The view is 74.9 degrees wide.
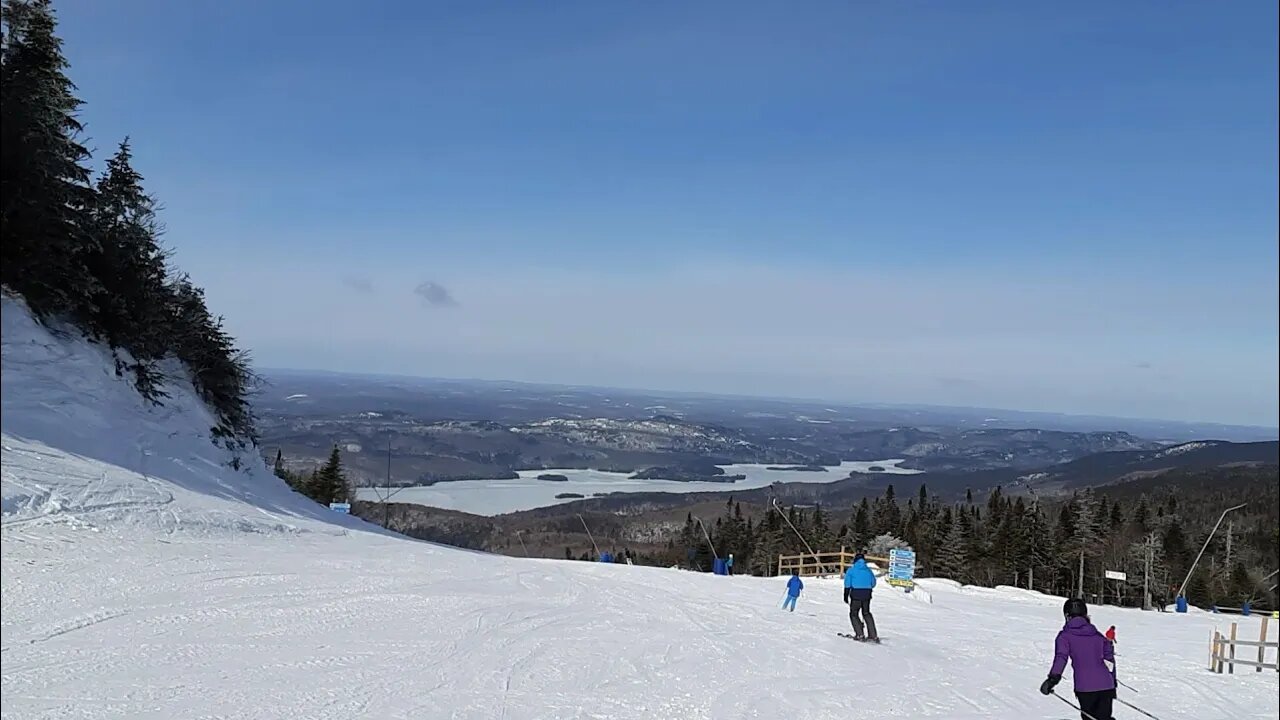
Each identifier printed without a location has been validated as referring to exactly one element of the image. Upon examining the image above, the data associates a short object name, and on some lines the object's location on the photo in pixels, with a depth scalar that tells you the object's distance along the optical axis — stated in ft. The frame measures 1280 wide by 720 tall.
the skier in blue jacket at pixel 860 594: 46.29
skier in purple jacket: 27.86
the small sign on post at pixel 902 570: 85.05
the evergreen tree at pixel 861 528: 247.66
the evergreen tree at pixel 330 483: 172.04
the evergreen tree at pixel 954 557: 219.82
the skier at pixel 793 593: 59.47
